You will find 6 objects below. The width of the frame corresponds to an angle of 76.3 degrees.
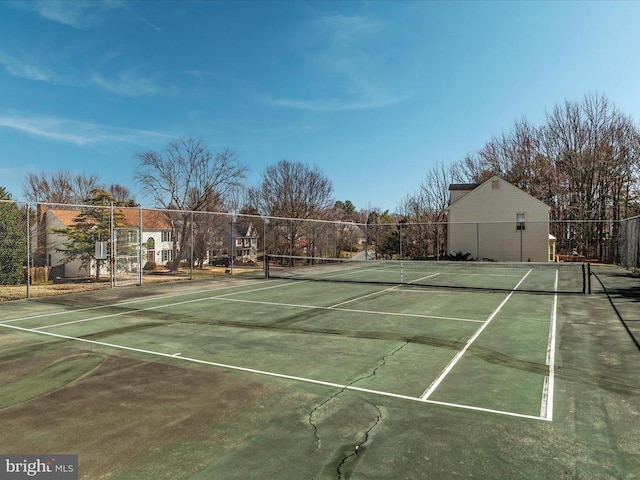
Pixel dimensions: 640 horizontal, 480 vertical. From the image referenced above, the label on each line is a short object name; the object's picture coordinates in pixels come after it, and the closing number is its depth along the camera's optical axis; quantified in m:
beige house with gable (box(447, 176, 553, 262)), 31.88
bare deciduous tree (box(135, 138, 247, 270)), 32.46
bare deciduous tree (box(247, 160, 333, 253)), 47.31
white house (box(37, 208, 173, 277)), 17.19
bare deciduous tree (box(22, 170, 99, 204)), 55.44
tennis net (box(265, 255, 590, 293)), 16.86
